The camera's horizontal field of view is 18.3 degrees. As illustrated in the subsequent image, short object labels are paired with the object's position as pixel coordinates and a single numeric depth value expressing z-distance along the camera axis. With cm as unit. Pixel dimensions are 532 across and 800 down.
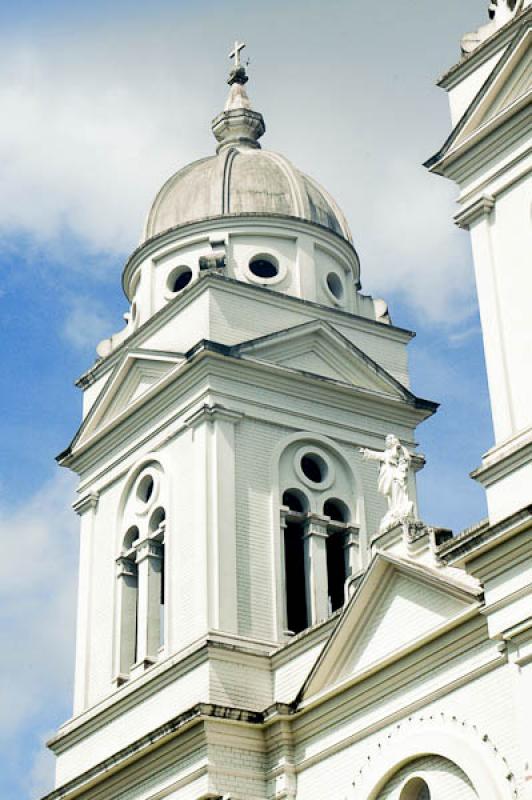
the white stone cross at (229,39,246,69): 4619
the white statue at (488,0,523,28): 2960
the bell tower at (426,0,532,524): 2630
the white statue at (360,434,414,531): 3097
